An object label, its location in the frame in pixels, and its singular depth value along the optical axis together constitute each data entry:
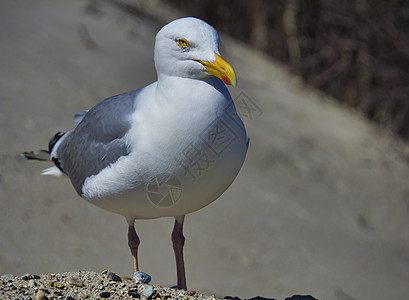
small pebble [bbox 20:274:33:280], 6.68
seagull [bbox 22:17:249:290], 6.70
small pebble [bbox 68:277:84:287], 6.68
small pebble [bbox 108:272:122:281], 6.89
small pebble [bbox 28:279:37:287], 6.48
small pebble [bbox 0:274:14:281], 6.66
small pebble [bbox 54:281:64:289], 6.55
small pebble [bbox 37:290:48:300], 6.13
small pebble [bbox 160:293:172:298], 6.65
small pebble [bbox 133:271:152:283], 7.24
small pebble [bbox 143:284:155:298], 6.57
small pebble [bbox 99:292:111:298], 6.44
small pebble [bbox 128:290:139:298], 6.56
